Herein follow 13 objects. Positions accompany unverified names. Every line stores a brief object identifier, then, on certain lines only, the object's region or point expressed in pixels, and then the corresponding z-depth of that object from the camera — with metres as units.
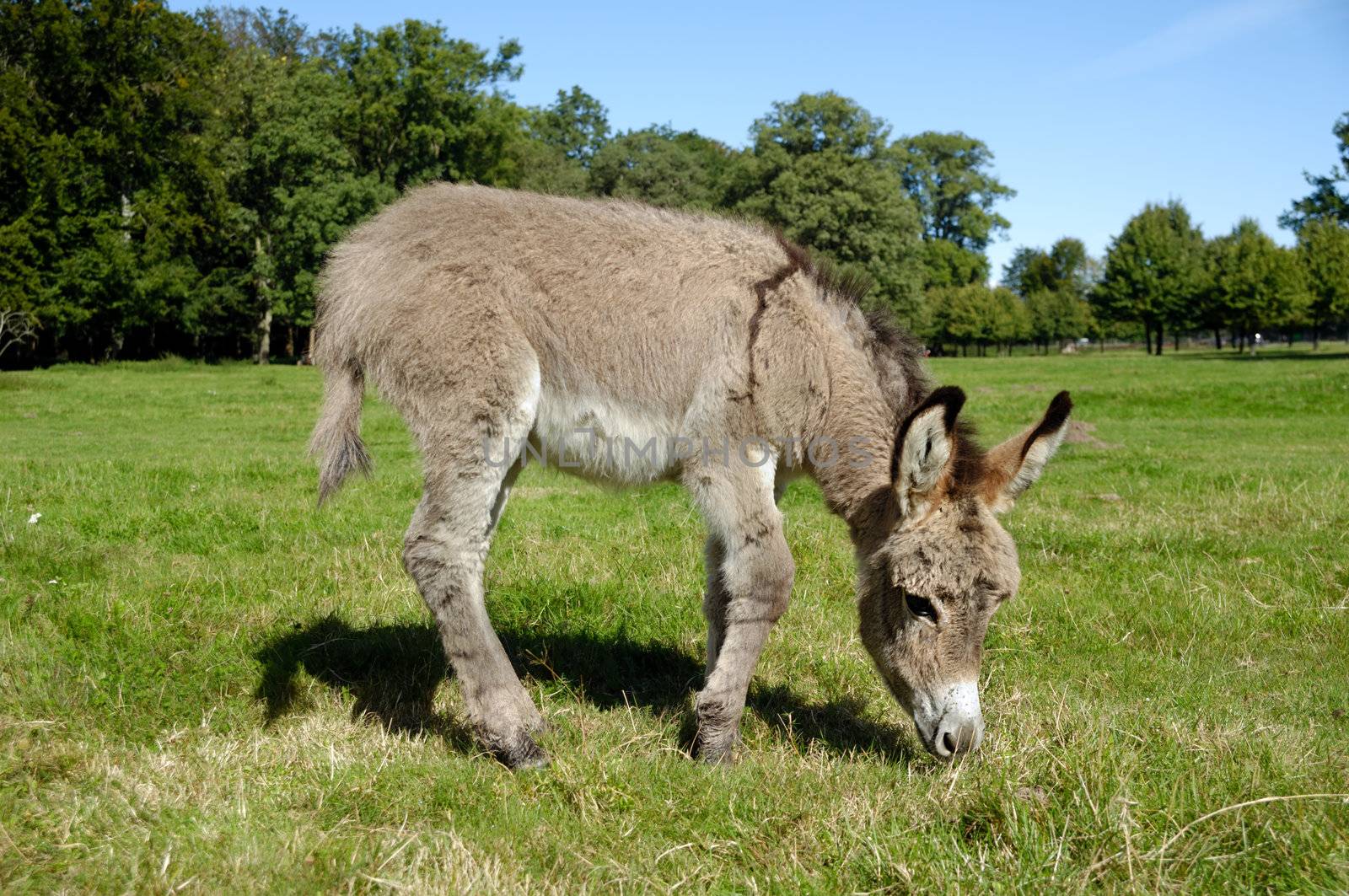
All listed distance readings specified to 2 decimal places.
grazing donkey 4.08
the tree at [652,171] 48.72
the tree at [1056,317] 76.12
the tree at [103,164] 36.31
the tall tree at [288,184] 39.56
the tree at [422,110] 43.22
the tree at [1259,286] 57.56
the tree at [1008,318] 71.19
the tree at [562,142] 49.72
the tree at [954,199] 83.94
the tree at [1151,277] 66.06
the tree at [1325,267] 54.50
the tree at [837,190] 48.81
